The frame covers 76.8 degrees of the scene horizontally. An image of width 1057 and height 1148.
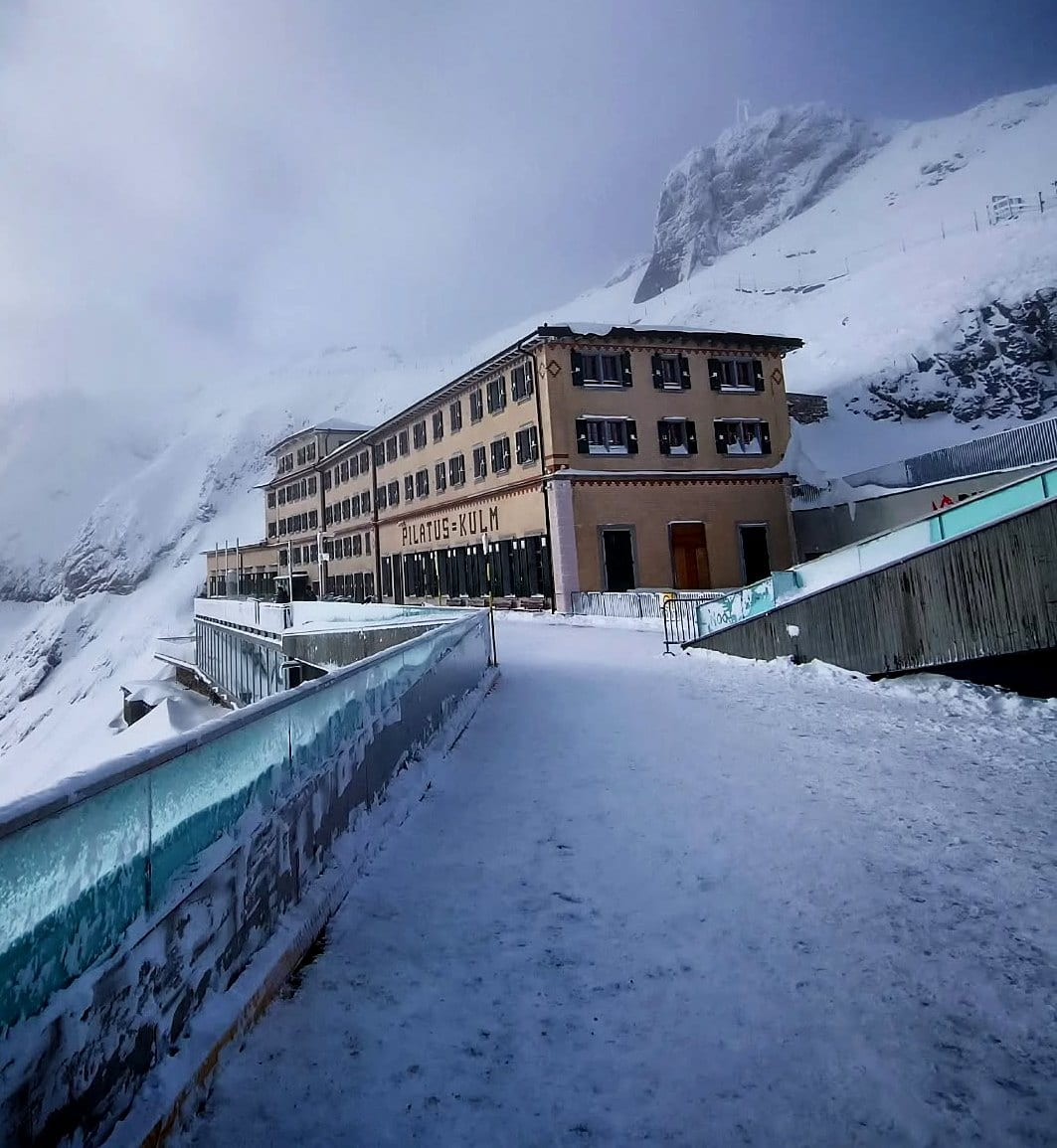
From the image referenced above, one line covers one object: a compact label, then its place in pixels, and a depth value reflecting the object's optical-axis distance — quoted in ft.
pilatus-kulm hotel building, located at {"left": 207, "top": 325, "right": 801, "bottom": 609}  91.91
